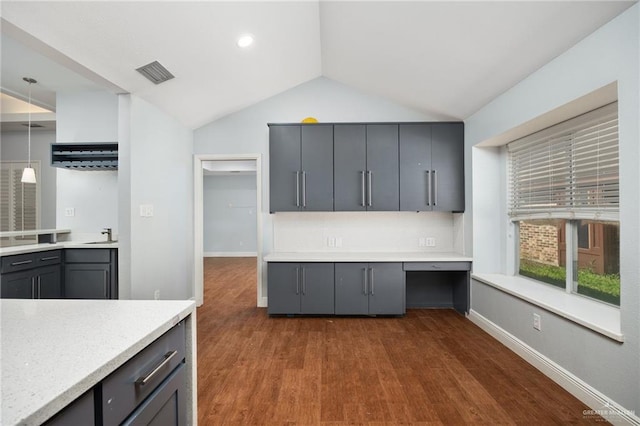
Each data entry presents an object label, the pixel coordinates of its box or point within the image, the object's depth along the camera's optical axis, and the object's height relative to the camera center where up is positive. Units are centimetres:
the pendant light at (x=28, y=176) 389 +53
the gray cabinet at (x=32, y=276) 277 -61
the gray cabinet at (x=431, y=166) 367 +58
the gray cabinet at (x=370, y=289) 350 -91
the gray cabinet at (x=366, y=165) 368 +61
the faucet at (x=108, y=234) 371 -25
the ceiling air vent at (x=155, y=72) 258 +131
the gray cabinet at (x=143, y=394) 71 -51
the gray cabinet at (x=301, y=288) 352 -90
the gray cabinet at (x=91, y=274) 323 -66
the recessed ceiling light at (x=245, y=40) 270 +163
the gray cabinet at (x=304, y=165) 370 +62
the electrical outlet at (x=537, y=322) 237 -90
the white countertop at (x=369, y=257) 348 -54
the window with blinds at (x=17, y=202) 524 +24
